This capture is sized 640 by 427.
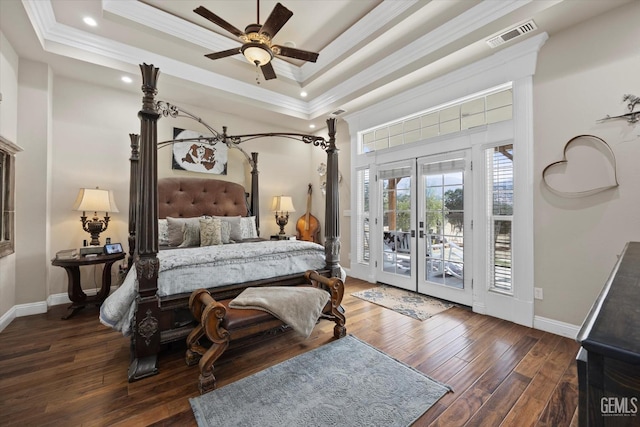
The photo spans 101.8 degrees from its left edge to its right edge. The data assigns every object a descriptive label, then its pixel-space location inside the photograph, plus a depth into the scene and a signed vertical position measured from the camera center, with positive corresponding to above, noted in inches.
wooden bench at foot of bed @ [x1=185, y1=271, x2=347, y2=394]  72.4 -33.9
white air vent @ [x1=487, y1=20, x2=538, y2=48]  101.0 +73.5
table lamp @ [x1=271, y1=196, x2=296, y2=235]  195.3 +5.1
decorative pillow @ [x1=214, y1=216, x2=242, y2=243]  148.1 -8.4
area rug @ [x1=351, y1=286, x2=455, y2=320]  127.6 -47.8
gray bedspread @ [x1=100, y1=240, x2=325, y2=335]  80.4 -20.0
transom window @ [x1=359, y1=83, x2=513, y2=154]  123.1 +52.7
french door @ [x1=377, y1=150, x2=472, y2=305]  135.9 -6.8
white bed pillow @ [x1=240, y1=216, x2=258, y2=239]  158.9 -8.8
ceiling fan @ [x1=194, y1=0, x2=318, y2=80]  86.1 +64.2
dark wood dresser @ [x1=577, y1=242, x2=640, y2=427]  18.9 -12.0
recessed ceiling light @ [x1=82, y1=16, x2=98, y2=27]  110.0 +82.7
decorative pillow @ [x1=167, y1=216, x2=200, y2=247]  134.0 -8.1
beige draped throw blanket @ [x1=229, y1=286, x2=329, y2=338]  81.7 -29.3
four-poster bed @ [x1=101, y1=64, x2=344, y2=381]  78.0 -21.3
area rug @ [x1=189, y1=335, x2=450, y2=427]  62.1 -48.7
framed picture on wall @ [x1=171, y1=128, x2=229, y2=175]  168.1 +39.6
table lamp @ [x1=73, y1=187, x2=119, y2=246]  127.6 +4.0
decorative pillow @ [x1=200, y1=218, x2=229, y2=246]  129.7 -9.8
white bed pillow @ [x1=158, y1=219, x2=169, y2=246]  134.3 -10.3
